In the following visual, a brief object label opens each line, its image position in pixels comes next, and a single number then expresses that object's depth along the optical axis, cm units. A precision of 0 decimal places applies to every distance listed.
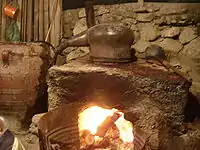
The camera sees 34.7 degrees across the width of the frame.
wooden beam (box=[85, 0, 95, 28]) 373
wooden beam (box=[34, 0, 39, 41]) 420
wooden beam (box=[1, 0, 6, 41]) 431
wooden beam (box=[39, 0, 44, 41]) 416
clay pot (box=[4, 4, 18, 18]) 419
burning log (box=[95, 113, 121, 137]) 221
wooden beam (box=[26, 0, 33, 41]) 420
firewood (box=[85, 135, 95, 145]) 225
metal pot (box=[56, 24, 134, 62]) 286
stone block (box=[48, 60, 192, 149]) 255
